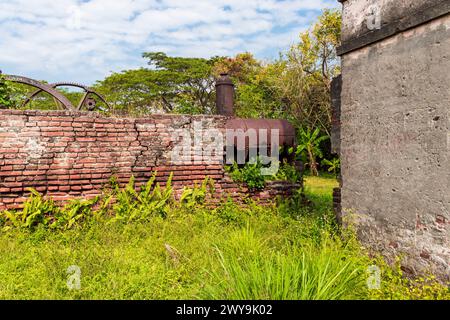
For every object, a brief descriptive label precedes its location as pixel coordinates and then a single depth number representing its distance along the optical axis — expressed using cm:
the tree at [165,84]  2148
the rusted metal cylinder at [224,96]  726
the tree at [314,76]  1496
